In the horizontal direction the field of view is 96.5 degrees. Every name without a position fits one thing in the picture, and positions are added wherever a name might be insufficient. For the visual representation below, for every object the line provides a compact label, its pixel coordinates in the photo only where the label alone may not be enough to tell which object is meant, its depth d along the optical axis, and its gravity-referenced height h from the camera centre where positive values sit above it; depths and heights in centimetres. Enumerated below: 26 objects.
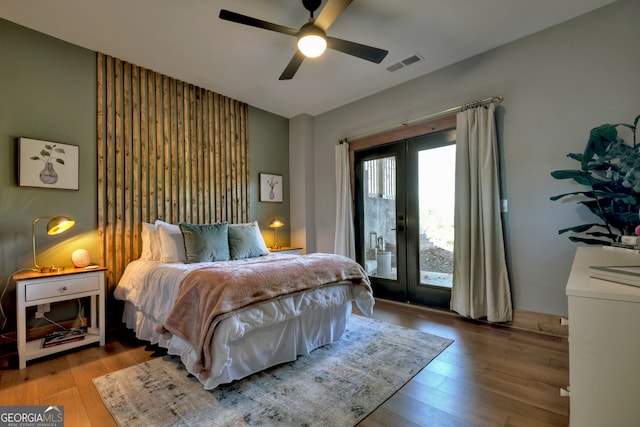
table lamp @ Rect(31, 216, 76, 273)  235 -7
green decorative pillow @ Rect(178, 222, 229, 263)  283 -26
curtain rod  293 +117
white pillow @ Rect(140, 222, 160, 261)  294 -26
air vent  309 +171
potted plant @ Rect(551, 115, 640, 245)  196 +25
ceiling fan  197 +139
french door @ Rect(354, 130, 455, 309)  339 -2
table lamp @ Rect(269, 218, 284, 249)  434 -14
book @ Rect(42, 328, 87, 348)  236 -101
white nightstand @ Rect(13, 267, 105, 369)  219 -62
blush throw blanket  173 -50
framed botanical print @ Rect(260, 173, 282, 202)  445 +47
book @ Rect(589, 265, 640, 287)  91 -21
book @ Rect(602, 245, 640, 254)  170 -23
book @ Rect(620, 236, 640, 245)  174 -17
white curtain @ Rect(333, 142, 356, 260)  416 +11
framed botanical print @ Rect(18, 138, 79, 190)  251 +51
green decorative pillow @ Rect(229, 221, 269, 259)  313 -28
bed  178 -63
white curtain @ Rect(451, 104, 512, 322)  284 -13
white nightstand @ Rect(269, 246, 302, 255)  416 -50
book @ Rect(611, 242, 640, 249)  176 -21
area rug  158 -111
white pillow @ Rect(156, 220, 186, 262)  283 -26
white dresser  79 -41
